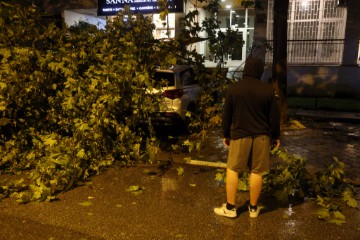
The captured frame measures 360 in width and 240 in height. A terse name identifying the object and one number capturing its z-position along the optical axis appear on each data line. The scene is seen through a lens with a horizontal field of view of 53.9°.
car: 7.99
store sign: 15.95
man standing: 3.99
